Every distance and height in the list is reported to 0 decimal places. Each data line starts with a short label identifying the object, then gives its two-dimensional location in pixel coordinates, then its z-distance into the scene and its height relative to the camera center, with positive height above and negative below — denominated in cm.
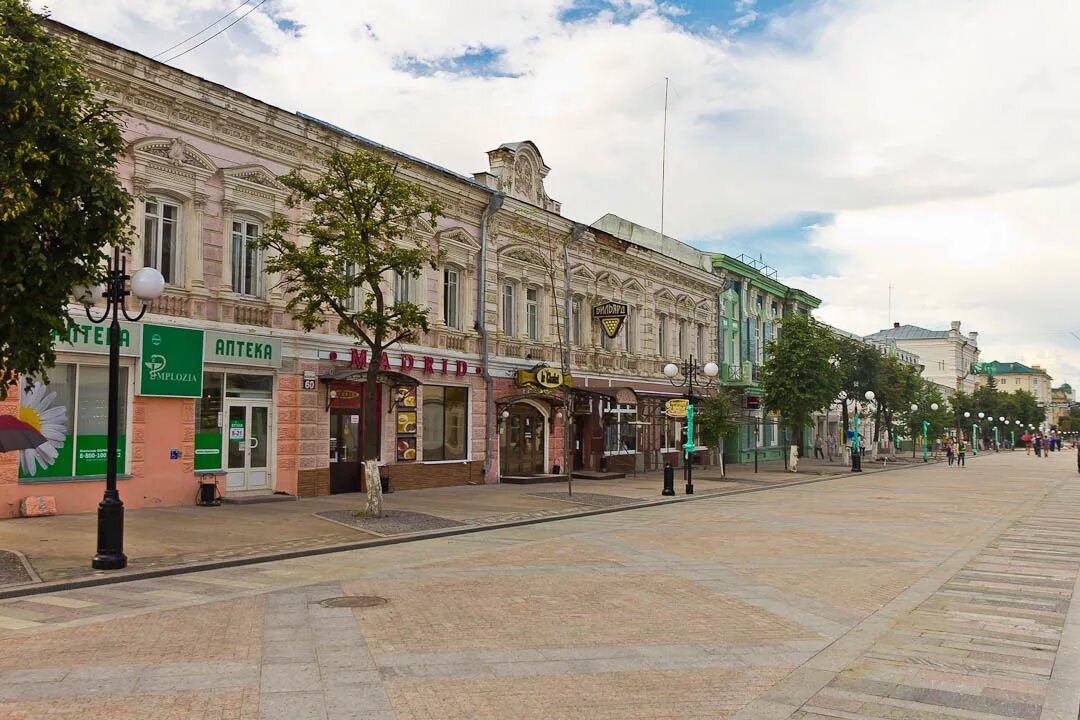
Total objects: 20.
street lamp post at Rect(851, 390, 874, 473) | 4155 -160
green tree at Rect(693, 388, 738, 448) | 3322 +19
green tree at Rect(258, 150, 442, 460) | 1634 +334
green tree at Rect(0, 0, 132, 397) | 1031 +286
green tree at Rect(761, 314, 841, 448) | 3906 +229
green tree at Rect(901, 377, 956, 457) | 5838 +63
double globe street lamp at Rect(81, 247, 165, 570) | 1095 -32
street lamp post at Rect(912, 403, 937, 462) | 5749 +6
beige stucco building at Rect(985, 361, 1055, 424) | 17525 +976
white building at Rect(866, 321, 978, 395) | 11462 +1024
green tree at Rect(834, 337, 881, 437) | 4925 +339
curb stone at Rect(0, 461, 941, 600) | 991 -192
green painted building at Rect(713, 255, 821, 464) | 4406 +457
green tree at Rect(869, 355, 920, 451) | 5003 +226
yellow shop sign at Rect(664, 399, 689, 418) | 2938 +56
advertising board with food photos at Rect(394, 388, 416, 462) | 2419 -7
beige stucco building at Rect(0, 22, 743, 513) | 1750 +199
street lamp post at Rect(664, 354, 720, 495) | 2552 +27
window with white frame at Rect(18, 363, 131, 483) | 1608 +1
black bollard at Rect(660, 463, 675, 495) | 2448 -161
